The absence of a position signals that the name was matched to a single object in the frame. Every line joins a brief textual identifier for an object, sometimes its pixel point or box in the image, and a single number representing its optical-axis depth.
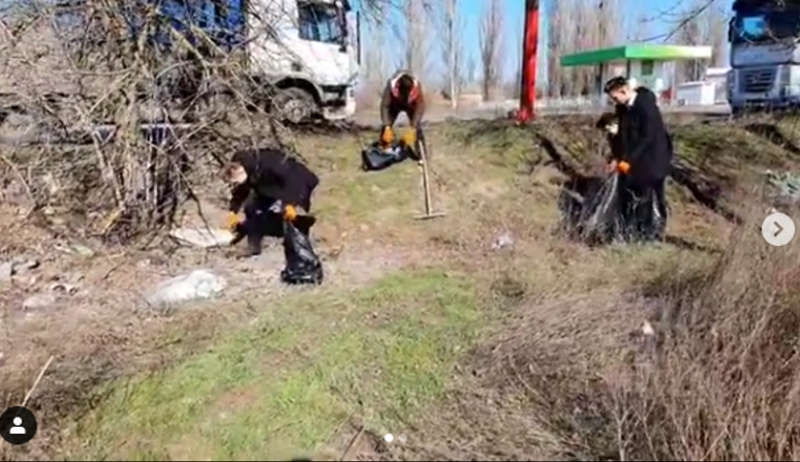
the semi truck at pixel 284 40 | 6.44
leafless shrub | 6.09
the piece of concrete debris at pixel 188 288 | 5.20
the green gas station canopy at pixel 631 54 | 21.33
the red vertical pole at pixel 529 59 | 10.70
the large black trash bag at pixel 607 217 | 6.23
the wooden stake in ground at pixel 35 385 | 3.43
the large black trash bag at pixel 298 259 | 5.46
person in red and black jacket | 8.43
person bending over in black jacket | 5.55
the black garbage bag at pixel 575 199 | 6.66
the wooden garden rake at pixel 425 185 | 7.47
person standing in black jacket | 5.96
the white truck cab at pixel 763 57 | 11.88
